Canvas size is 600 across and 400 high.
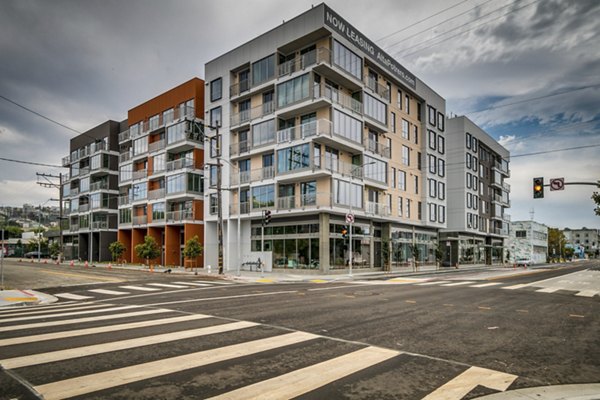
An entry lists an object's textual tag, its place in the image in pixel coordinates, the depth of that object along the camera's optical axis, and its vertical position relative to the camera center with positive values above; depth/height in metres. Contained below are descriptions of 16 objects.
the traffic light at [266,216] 29.55 +0.60
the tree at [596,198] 23.25 +1.40
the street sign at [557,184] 20.67 +2.00
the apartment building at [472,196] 58.91 +4.27
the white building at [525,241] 100.56 -4.67
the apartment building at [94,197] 58.81 +4.43
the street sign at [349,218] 31.20 +0.44
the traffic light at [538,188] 21.69 +1.87
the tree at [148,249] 41.38 -2.51
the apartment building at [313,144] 33.56 +7.30
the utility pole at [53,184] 54.91 +5.94
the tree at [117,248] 48.62 -2.80
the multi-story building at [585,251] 170.30 -12.99
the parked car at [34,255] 78.35 -5.76
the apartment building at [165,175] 44.16 +5.91
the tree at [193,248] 36.91 -2.15
